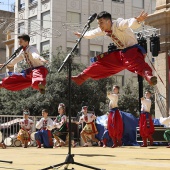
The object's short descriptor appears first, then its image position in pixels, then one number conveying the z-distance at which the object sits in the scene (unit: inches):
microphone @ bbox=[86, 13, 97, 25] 214.0
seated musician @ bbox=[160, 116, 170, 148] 287.9
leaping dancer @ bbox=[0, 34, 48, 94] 278.2
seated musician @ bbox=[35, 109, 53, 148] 506.3
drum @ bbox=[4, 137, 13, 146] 582.2
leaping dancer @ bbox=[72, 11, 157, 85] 244.7
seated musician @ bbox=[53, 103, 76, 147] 498.3
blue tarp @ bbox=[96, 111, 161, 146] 527.2
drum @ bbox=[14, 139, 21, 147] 575.0
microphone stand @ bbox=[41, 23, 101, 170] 189.7
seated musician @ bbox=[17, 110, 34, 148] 547.9
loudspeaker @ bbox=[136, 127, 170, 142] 504.4
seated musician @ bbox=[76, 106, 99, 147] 525.3
